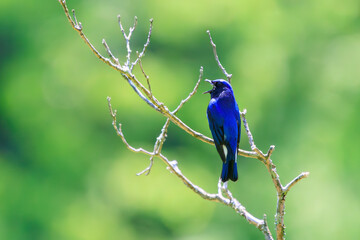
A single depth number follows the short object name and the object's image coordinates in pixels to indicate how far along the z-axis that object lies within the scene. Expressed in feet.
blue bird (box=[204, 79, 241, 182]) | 33.60
